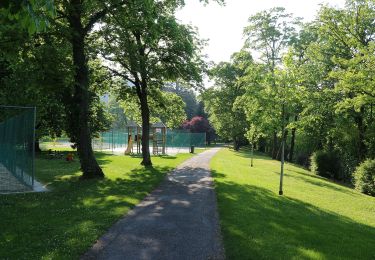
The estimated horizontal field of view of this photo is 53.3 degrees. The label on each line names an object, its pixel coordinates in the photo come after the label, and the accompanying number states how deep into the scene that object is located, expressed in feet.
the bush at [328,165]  109.40
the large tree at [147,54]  56.95
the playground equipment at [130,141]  126.16
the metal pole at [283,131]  49.10
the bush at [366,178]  73.41
